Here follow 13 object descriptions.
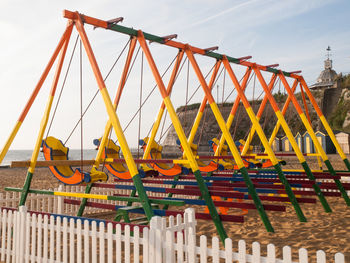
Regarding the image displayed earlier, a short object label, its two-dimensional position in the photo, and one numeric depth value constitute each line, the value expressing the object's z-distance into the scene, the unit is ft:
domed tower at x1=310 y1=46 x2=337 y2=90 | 255.29
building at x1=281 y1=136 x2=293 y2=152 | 158.24
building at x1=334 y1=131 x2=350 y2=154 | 139.25
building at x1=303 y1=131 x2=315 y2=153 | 144.02
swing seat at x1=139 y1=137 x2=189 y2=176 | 26.35
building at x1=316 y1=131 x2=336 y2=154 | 141.89
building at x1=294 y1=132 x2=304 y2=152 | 144.97
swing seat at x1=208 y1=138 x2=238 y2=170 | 38.22
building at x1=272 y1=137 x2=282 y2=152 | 164.79
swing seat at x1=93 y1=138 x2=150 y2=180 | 25.85
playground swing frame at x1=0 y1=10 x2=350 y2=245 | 17.79
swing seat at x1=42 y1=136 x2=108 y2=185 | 21.61
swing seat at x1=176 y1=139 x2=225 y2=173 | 31.02
